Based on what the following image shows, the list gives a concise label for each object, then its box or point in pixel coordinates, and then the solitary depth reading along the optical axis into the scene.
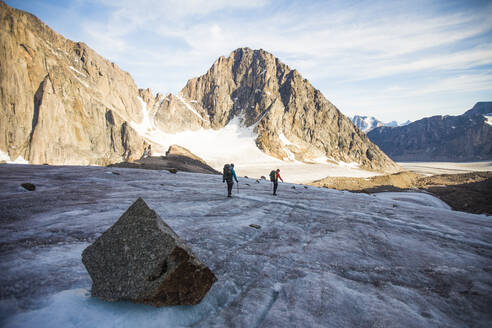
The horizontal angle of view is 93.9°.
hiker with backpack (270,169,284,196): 15.29
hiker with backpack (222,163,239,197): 12.99
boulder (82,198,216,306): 3.49
